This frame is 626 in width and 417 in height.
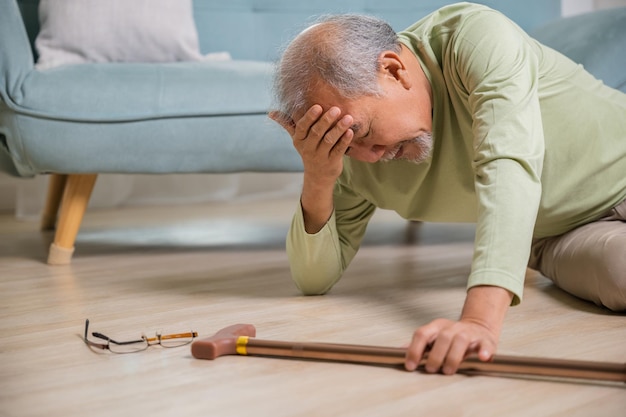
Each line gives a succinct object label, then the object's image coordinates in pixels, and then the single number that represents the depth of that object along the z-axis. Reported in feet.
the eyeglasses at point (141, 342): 7.41
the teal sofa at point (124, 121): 10.20
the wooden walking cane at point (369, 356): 6.44
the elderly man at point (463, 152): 7.00
